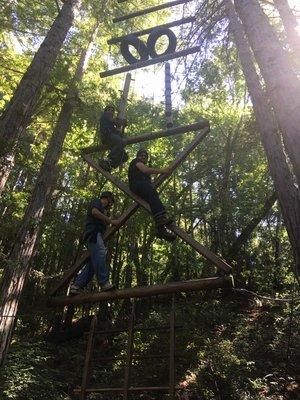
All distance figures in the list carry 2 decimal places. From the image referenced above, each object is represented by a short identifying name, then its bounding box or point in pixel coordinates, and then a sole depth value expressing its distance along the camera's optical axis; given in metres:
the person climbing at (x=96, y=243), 5.29
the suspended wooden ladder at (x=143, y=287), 4.62
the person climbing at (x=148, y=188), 5.33
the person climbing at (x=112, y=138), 6.27
